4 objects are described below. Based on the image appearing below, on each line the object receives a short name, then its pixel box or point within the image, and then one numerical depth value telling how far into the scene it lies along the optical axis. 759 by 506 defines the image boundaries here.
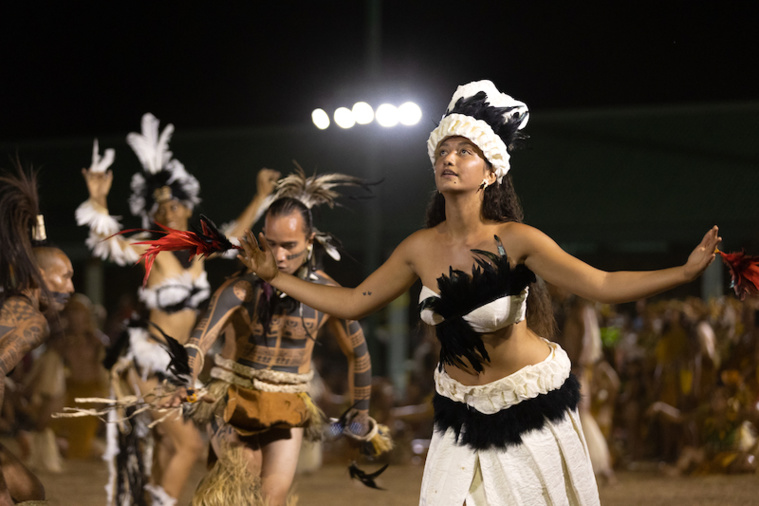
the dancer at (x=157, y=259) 11.85
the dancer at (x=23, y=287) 7.48
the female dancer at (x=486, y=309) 6.07
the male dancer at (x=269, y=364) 8.51
